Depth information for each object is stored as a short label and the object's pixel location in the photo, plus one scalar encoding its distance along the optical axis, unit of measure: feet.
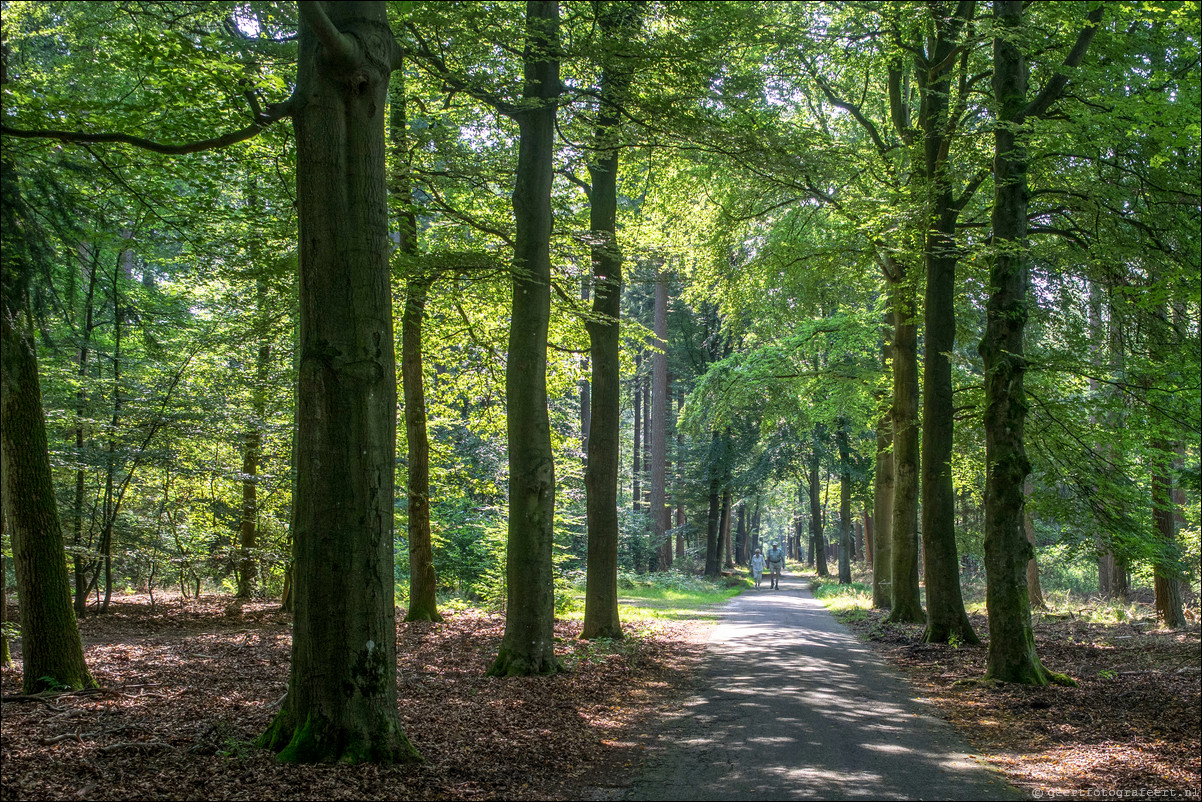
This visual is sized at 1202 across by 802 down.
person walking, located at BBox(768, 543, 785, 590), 106.42
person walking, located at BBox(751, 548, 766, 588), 116.47
